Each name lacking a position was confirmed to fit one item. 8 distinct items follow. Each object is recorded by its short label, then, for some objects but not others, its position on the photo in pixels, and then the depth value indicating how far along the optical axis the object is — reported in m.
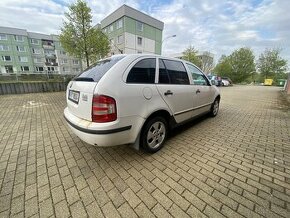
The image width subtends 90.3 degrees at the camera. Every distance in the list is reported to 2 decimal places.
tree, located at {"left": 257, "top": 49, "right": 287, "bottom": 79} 41.59
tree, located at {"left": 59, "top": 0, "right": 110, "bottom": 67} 12.02
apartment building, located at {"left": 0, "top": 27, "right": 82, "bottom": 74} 37.25
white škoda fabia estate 2.04
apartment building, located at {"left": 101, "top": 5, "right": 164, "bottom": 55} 25.84
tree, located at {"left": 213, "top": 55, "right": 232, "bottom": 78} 40.30
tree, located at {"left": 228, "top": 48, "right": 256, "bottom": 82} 38.56
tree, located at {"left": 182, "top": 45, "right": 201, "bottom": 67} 28.83
